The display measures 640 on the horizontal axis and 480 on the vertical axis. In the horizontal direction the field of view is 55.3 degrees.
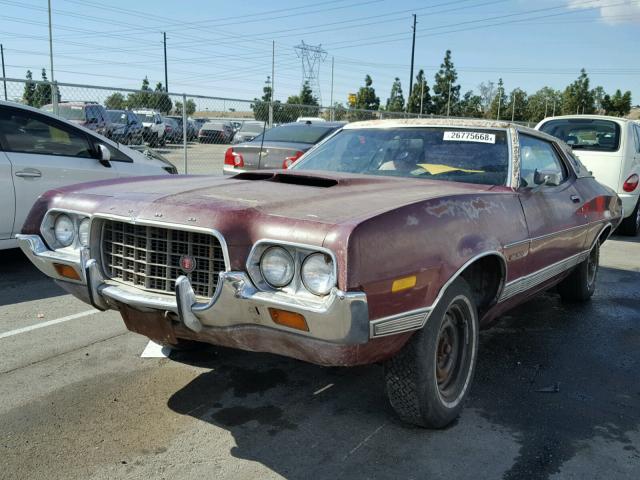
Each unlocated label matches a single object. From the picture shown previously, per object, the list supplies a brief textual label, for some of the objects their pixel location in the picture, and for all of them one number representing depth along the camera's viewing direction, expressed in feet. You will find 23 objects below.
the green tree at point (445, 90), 215.10
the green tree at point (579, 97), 208.13
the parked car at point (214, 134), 43.55
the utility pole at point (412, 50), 143.84
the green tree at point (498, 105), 209.11
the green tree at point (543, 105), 256.52
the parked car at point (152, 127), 39.04
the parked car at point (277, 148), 31.19
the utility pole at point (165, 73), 180.65
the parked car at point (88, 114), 34.53
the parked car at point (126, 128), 38.58
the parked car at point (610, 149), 30.78
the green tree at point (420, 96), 206.69
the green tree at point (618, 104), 207.62
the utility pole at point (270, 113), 45.78
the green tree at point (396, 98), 223.51
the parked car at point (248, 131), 52.85
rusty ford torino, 8.14
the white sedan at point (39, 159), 19.11
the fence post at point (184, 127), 38.45
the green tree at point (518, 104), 241.76
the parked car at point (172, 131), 41.85
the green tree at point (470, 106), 217.36
